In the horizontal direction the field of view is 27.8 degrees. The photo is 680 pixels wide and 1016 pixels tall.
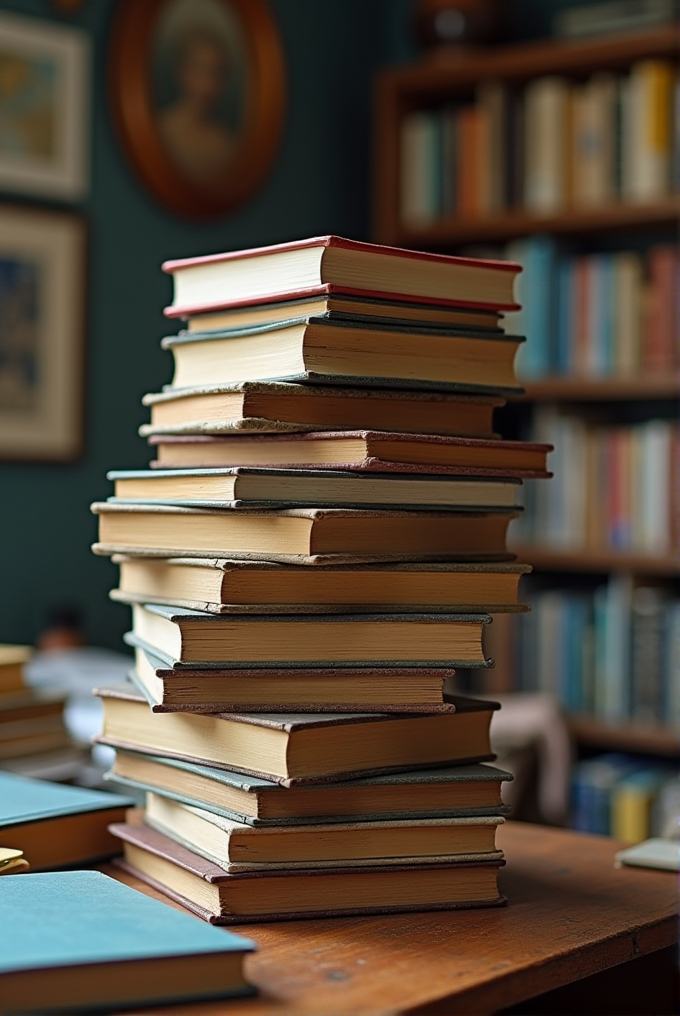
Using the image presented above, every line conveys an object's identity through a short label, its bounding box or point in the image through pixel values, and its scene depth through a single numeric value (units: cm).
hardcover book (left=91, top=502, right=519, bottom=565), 88
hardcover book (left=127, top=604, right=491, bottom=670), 89
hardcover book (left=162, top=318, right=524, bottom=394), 91
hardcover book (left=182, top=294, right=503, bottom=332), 91
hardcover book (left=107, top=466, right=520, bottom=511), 89
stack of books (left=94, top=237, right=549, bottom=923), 87
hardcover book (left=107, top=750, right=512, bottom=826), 86
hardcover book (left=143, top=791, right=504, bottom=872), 85
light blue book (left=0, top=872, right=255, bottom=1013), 67
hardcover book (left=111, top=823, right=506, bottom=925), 85
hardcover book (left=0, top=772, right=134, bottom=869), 96
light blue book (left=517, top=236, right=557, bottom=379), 321
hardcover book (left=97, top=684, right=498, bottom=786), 85
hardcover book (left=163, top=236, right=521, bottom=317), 91
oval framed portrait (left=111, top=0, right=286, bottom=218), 312
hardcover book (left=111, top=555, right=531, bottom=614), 89
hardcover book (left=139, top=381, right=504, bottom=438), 91
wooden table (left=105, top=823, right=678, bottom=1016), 73
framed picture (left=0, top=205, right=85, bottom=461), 289
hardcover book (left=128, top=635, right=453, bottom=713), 88
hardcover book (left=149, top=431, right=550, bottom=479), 89
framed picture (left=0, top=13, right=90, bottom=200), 288
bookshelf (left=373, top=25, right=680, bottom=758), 309
